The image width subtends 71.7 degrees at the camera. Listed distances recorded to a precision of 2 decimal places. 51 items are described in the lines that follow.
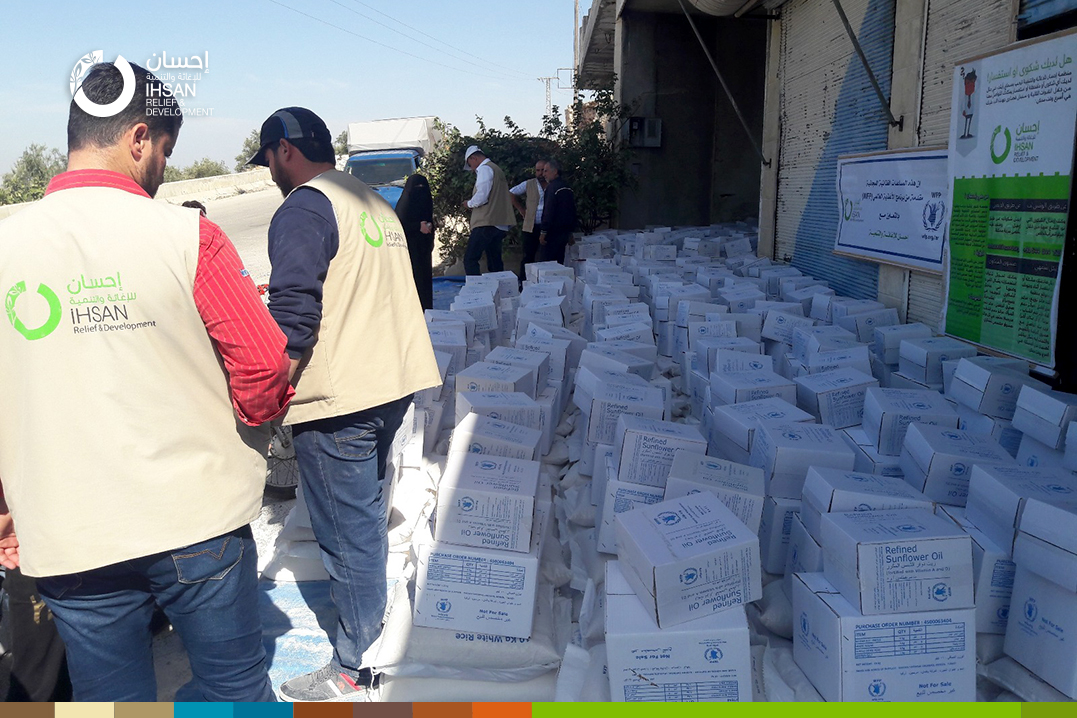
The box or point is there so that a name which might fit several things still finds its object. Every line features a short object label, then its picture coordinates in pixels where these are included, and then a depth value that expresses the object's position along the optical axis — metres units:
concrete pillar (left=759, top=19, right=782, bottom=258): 7.79
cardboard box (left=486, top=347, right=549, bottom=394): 3.86
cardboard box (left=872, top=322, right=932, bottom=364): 4.08
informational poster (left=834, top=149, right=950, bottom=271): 4.55
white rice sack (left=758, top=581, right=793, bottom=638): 2.29
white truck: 13.09
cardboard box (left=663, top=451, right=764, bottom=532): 2.43
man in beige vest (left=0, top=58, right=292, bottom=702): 1.39
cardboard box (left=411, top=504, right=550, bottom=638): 2.27
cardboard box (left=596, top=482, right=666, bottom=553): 2.64
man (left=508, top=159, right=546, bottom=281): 8.74
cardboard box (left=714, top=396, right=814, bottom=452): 2.99
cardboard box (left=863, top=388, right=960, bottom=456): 2.92
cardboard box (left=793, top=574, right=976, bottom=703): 1.89
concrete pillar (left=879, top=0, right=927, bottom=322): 4.78
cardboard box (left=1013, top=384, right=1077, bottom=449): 2.52
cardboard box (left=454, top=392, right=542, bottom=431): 3.26
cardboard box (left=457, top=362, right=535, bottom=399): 3.59
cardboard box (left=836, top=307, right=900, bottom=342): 4.50
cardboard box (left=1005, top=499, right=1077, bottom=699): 1.87
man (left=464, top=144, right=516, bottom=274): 7.91
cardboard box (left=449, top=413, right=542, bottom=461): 2.88
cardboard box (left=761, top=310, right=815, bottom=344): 4.46
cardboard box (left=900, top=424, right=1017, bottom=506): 2.46
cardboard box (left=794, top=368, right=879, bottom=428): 3.32
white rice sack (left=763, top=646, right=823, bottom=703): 2.03
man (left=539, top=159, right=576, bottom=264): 8.32
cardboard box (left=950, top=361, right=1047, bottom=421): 2.98
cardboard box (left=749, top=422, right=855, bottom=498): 2.63
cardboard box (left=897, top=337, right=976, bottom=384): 3.61
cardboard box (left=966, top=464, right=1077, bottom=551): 2.07
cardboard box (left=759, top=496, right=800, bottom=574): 2.55
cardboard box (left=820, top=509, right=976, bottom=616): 1.90
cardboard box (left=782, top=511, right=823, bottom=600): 2.21
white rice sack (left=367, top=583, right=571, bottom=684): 2.24
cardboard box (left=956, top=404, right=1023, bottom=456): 2.88
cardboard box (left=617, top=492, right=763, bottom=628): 1.93
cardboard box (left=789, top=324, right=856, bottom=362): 4.02
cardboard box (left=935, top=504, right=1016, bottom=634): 2.11
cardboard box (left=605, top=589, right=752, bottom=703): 1.91
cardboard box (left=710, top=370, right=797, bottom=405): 3.41
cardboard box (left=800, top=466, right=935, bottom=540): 2.19
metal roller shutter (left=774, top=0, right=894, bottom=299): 5.54
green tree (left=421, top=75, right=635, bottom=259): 11.12
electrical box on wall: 11.72
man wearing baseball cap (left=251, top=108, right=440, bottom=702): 2.02
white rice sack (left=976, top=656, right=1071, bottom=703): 1.93
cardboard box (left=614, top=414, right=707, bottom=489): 2.69
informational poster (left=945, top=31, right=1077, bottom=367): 3.31
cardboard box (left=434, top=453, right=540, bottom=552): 2.34
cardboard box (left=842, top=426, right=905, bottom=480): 2.76
